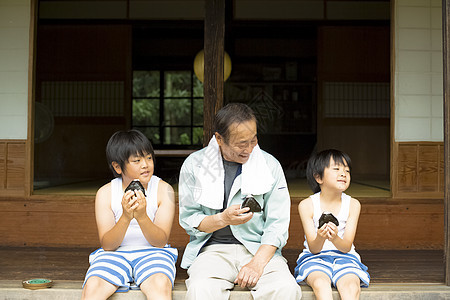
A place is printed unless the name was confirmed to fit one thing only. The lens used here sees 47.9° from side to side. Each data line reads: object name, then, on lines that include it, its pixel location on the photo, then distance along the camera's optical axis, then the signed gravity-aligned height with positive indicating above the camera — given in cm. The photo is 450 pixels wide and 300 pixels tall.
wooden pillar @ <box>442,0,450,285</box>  272 +13
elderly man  233 -28
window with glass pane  921 +89
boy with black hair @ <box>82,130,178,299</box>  234 -37
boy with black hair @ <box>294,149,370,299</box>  241 -39
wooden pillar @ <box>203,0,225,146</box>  331 +65
